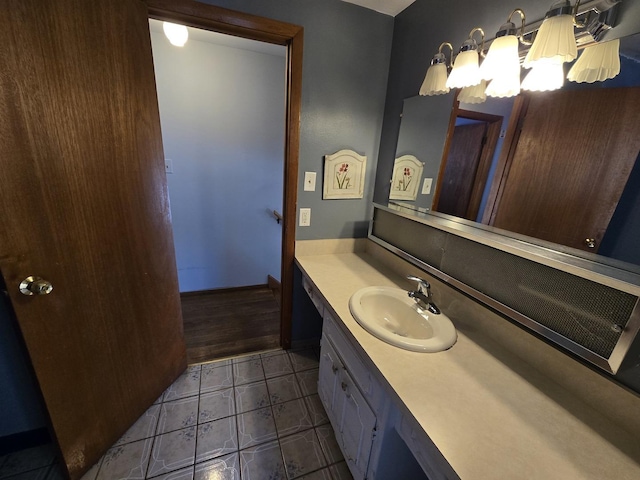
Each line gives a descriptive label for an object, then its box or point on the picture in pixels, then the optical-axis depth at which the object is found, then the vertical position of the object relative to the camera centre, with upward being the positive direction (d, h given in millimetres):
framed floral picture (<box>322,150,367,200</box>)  1575 -40
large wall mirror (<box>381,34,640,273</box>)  685 +55
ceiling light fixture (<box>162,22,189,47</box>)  1403 +652
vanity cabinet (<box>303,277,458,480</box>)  703 -850
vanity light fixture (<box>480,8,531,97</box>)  848 +384
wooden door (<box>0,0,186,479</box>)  796 -202
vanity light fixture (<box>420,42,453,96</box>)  1135 +430
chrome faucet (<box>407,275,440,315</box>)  1075 -494
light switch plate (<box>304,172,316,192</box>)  1555 -93
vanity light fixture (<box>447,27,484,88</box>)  978 +415
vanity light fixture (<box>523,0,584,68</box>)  710 +400
